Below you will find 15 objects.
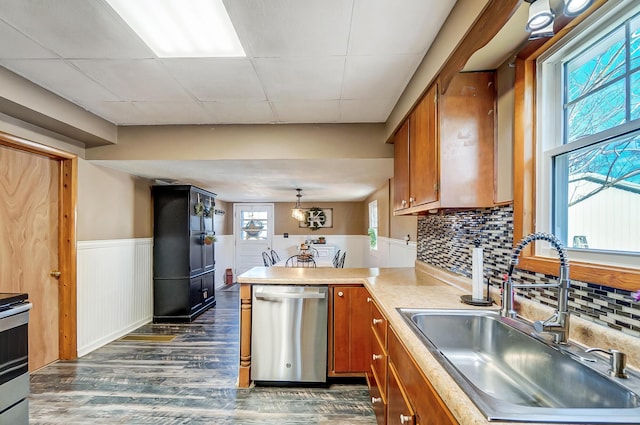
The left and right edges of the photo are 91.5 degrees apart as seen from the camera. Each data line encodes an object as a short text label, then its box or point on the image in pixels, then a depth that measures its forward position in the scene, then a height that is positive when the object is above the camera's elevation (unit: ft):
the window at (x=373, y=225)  18.71 -0.60
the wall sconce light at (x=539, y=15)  3.27 +2.12
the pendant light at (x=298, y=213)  21.93 +0.19
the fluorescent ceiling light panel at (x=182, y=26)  4.84 +3.22
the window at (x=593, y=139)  3.51 +0.99
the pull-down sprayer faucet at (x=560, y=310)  3.60 -1.09
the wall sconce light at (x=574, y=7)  3.02 +2.07
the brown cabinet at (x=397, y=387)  3.14 -2.29
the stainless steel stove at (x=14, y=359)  5.35 -2.56
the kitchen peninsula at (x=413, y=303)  2.76 -1.59
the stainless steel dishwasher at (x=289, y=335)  8.22 -3.16
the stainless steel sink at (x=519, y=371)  2.35 -1.69
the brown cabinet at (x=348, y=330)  8.24 -3.03
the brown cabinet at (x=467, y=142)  5.65 +1.35
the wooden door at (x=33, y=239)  8.36 -0.69
